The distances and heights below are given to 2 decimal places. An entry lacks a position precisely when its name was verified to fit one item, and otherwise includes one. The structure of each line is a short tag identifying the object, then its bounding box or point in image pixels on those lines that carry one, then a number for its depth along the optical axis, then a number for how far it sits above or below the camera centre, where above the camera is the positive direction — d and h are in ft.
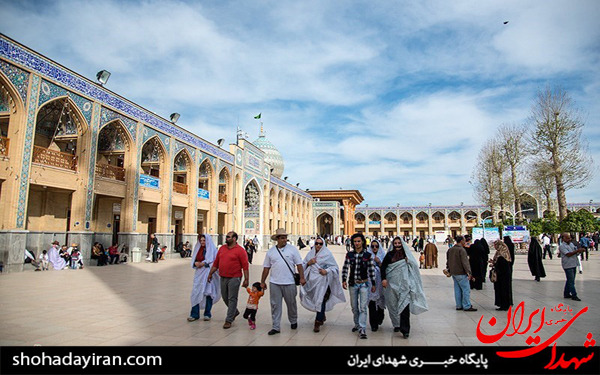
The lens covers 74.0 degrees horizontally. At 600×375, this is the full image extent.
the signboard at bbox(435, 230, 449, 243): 131.51 -1.41
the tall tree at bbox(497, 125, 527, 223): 82.99 +15.86
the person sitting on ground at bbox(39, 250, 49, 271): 40.27 -2.68
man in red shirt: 16.61 -1.55
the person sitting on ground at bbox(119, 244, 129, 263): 52.49 -2.66
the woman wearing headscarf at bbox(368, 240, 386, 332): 16.19 -2.66
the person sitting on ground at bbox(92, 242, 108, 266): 47.42 -2.58
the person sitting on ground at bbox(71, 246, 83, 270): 43.39 -2.70
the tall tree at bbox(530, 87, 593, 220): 65.51 +14.08
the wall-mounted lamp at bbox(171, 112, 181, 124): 64.49 +18.68
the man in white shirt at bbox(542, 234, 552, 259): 62.39 -1.84
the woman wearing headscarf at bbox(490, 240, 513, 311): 20.42 -2.36
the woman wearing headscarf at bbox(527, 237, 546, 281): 31.40 -2.18
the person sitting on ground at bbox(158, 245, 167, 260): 58.77 -2.88
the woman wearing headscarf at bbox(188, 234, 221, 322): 17.92 -2.28
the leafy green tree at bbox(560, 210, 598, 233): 66.43 +1.43
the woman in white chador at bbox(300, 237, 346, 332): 16.62 -2.10
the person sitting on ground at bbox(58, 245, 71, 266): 43.07 -2.28
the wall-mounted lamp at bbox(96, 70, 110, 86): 49.52 +19.54
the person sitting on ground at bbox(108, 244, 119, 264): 50.14 -2.62
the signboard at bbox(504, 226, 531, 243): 65.57 -0.08
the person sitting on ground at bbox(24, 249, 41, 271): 39.55 -2.61
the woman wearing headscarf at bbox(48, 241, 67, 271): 41.60 -2.67
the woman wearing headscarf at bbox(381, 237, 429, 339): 15.11 -2.11
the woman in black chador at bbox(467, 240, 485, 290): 26.89 -2.09
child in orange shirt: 16.37 -2.93
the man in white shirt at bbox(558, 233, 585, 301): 23.45 -1.77
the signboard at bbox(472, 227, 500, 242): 65.72 -0.22
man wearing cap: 15.92 -1.76
